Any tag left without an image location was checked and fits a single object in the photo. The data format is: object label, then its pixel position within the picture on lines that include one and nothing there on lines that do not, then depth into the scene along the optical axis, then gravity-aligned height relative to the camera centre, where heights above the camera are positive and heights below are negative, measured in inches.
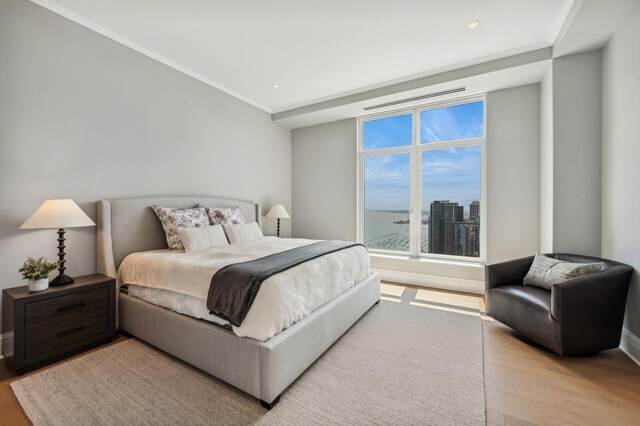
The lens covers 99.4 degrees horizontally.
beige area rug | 61.6 -46.4
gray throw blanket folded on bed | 67.9 -19.3
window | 158.9 +20.1
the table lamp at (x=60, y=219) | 81.1 -2.3
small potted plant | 80.3 -18.3
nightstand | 76.1 -33.3
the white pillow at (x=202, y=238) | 108.4 -11.0
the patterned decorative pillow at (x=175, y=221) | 114.1 -4.0
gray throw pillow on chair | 88.2 -20.4
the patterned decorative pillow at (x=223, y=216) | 134.3 -2.3
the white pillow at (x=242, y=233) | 129.9 -10.5
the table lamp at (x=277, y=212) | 180.7 -0.3
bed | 65.6 -34.6
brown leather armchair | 81.0 -31.0
